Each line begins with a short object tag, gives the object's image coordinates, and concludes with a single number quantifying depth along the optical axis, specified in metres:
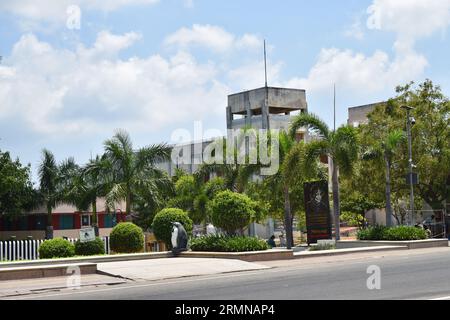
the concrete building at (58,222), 55.19
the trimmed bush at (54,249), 24.19
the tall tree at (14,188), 50.85
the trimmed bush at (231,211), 24.16
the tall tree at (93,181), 34.78
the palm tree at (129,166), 33.94
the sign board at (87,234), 24.81
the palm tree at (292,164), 31.61
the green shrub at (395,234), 29.70
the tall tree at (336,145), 31.20
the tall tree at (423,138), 42.91
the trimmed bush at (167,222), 25.38
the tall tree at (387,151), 35.25
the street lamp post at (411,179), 33.91
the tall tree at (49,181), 54.59
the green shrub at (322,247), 28.55
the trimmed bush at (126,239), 25.55
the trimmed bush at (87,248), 25.06
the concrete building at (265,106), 66.44
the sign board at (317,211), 31.97
